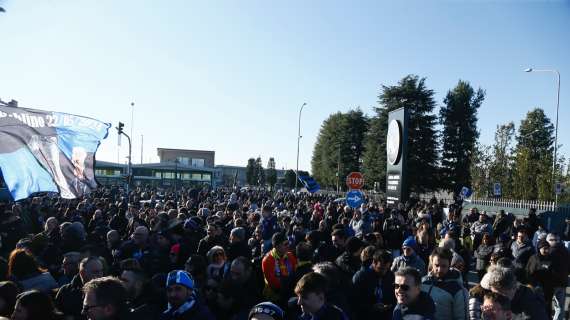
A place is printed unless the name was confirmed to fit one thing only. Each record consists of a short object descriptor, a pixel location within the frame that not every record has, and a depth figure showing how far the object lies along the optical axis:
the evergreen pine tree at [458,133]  51.06
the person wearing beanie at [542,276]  7.05
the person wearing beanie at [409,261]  6.72
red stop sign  15.92
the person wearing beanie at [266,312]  3.35
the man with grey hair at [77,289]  4.84
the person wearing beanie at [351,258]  6.20
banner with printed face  7.44
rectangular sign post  16.38
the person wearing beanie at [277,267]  6.35
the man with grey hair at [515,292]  4.36
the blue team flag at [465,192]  26.84
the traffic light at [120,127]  33.60
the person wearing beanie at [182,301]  4.22
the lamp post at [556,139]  30.90
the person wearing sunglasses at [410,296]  4.04
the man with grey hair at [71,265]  5.77
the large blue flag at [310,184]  22.09
